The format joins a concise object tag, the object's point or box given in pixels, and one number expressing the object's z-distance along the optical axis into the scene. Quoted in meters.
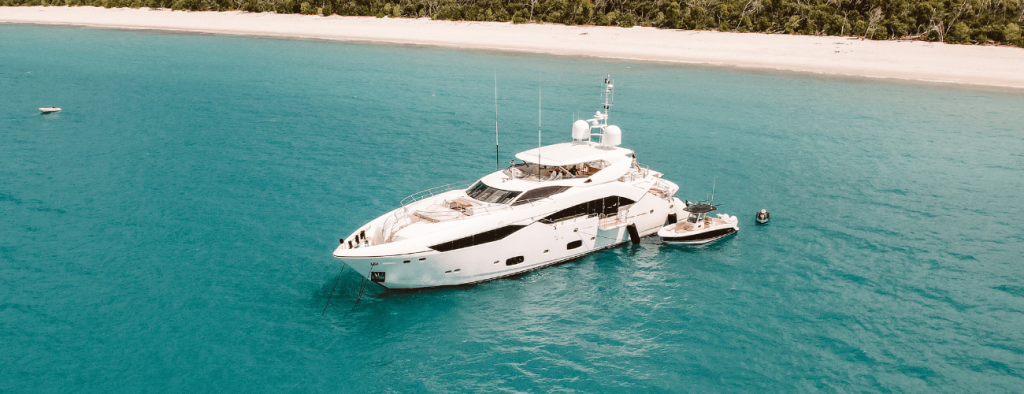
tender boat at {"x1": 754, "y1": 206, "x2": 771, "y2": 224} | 37.03
